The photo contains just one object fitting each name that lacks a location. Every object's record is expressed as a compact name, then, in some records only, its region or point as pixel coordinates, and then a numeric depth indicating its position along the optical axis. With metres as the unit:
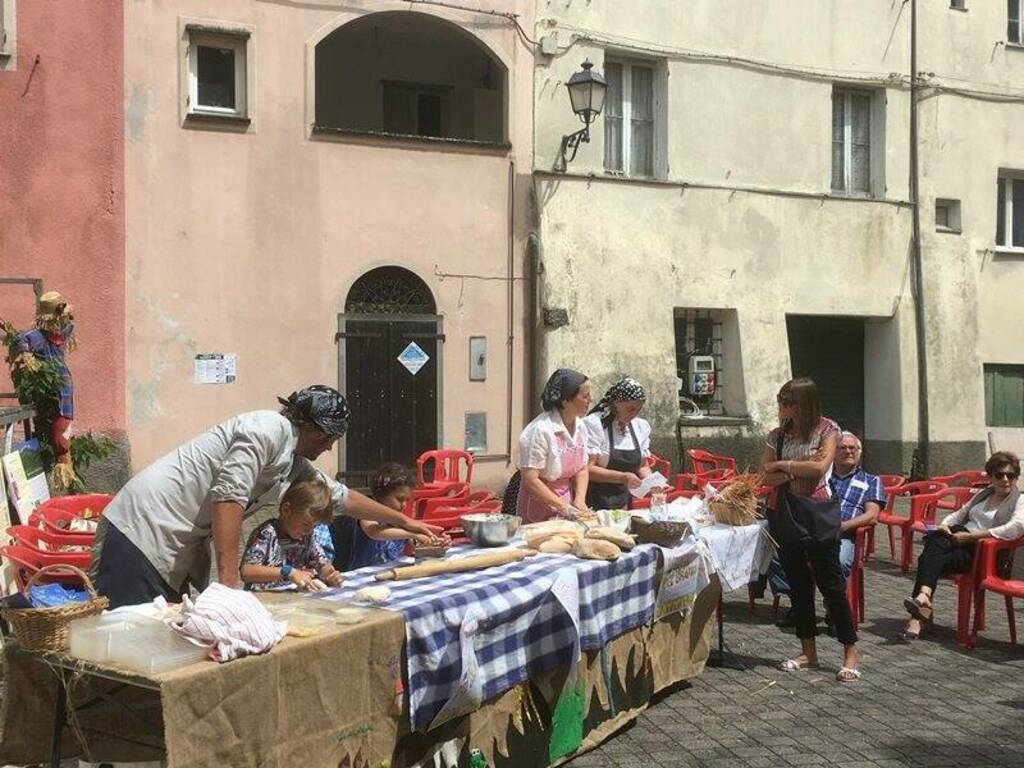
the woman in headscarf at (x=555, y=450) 6.73
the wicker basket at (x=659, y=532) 5.92
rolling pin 4.74
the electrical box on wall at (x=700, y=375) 16.02
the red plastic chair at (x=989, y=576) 7.48
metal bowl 5.52
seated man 7.82
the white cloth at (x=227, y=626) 3.52
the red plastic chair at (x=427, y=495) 8.48
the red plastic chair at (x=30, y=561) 5.47
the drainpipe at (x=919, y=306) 17.02
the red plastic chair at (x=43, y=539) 5.96
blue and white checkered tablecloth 4.21
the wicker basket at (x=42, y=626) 3.58
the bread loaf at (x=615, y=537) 5.64
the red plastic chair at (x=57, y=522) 6.17
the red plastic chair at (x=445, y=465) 10.58
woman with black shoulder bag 6.62
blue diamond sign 14.01
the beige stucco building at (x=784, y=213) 14.89
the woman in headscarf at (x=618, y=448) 7.66
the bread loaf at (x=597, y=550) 5.34
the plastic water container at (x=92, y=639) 3.57
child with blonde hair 4.58
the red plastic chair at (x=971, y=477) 11.41
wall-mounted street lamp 14.02
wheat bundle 6.77
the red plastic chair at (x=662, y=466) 11.05
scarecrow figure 8.79
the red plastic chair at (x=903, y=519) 9.87
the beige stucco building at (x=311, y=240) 12.87
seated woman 7.66
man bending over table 4.32
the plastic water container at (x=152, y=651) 3.45
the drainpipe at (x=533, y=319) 14.58
